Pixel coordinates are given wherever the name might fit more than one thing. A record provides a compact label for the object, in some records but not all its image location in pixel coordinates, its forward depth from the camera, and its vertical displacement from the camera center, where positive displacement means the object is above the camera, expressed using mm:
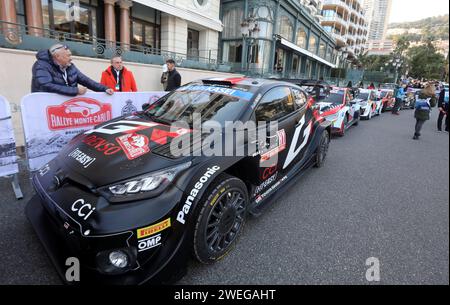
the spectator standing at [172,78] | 6984 +169
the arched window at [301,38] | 28191 +6077
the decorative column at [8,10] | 8895 +2191
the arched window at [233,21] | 19797 +5103
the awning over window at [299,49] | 22891 +4569
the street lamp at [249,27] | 12023 +2835
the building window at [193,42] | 17703 +3029
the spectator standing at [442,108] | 9352 -281
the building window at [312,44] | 32719 +6317
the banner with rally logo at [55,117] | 3402 -570
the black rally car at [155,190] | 1664 -809
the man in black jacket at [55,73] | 3562 +64
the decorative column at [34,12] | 9828 +2416
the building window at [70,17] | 10922 +2705
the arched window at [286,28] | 22930 +5841
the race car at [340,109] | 7023 -434
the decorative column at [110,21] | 12336 +2869
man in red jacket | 4996 +81
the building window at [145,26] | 14277 +3234
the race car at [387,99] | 14123 -114
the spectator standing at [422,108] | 7414 -242
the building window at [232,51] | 20609 +2941
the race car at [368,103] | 10957 -303
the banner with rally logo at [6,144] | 3139 -850
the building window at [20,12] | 9838 +2401
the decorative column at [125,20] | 12688 +3050
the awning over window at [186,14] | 13287 +4113
